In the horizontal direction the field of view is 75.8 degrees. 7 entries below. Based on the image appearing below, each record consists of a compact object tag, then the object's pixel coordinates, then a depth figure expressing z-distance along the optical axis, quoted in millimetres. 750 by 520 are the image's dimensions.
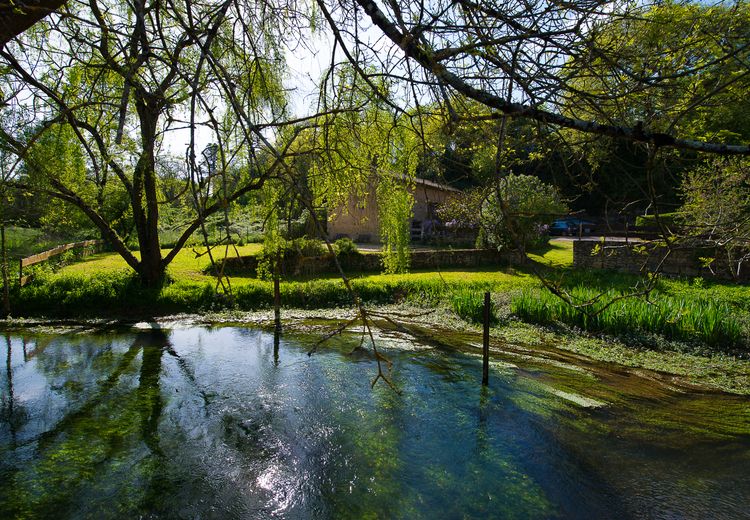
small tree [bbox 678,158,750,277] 10000
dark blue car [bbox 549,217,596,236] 30000
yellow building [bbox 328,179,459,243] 24188
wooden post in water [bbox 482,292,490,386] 6621
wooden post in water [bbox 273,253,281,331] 10078
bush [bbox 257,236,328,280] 9141
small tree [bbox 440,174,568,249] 16438
